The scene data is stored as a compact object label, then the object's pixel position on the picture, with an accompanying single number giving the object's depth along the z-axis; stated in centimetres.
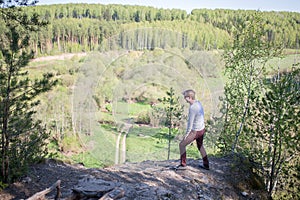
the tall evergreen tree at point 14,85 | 629
